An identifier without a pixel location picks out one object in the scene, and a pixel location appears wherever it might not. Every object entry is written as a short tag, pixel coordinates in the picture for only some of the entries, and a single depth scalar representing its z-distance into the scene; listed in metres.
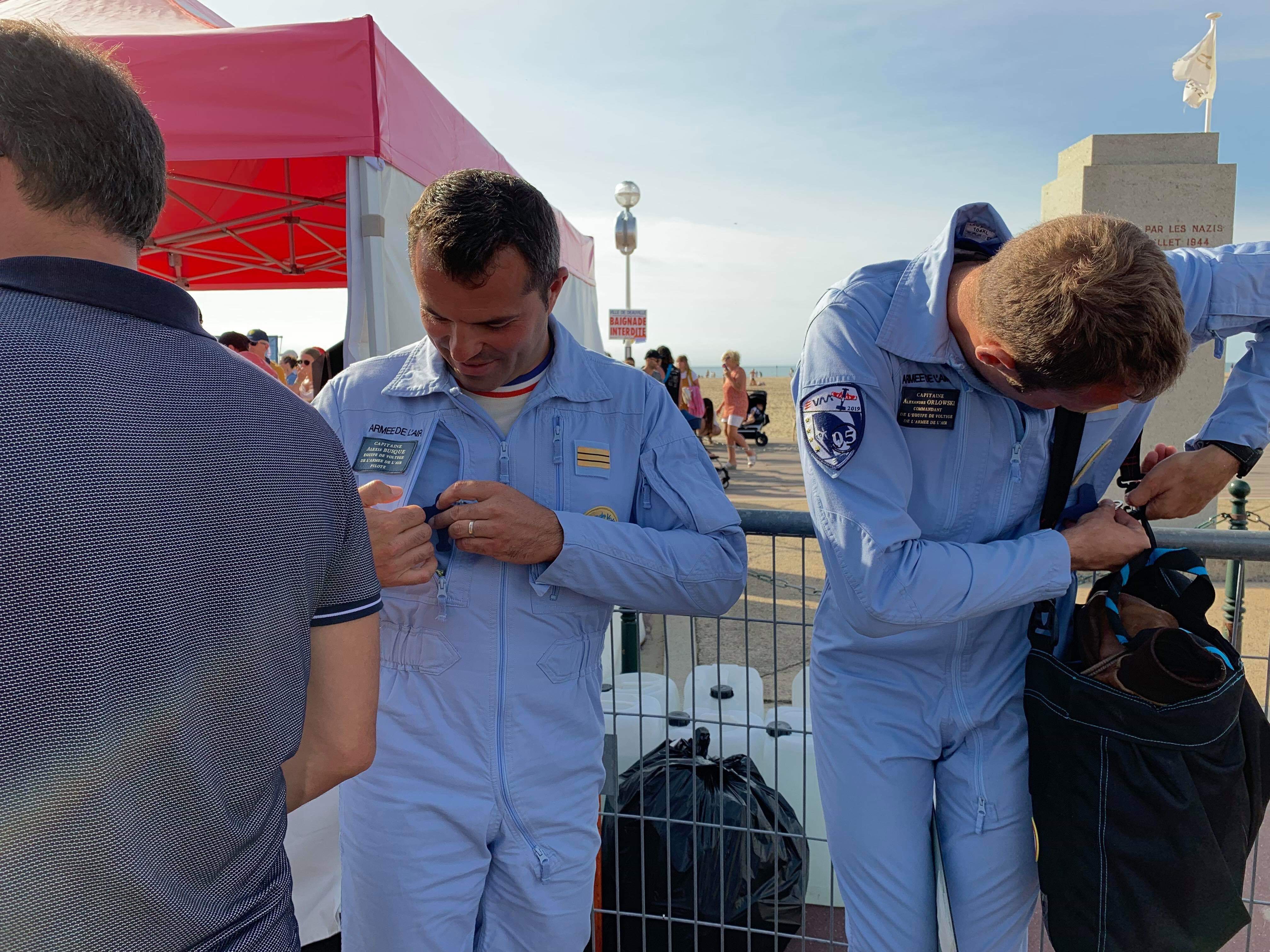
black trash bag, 2.38
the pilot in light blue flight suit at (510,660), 1.57
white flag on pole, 9.24
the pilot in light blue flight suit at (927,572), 1.51
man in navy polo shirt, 0.71
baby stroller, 17.33
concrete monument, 7.67
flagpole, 8.60
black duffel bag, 1.41
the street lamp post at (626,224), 14.18
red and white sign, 13.98
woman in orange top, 14.20
